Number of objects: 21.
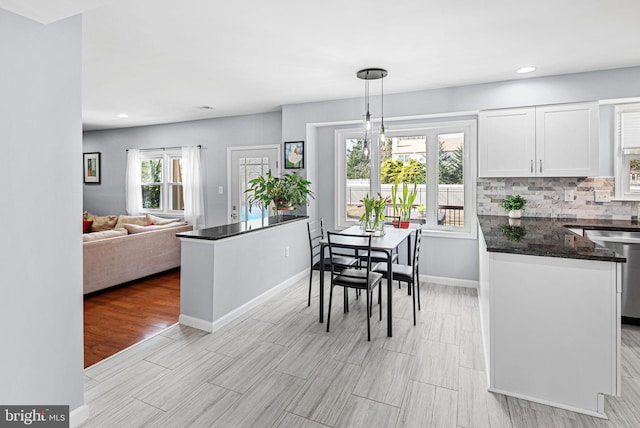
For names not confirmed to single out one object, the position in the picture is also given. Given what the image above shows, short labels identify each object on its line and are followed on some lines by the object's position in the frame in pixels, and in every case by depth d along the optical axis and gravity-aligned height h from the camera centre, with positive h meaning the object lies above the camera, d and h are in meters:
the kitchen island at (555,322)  1.94 -0.68
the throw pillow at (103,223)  6.23 -0.27
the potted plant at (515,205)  3.91 +0.01
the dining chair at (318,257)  3.49 -0.55
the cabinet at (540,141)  3.55 +0.68
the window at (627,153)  3.62 +0.54
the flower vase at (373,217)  3.77 -0.11
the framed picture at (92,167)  7.45 +0.86
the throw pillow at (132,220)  6.15 -0.22
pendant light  3.42 +1.35
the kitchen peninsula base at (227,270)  3.11 -0.61
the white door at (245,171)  5.83 +0.62
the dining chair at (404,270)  3.24 -0.61
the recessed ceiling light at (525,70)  3.44 +1.35
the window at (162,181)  6.70 +0.50
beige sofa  4.09 -0.60
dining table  2.98 -0.34
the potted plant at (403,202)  4.51 +0.06
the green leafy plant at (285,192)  4.70 +0.20
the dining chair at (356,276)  2.96 -0.61
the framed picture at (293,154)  4.98 +0.75
